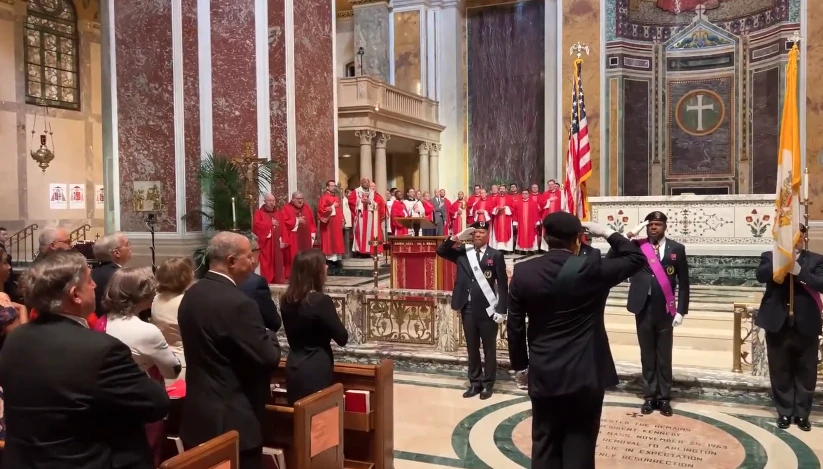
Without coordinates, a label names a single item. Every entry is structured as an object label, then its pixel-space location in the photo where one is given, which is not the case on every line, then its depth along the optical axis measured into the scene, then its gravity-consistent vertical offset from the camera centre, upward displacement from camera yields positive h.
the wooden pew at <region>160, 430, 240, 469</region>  2.41 -0.88
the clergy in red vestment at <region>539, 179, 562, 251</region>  14.94 +0.18
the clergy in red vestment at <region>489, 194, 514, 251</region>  15.68 -0.39
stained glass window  17.81 +4.13
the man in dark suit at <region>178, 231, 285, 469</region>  2.82 -0.63
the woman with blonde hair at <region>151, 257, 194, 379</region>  3.96 -0.49
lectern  9.38 -0.76
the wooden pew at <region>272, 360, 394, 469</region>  4.05 -1.23
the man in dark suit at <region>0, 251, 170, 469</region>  2.07 -0.53
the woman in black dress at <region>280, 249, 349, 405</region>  3.67 -0.62
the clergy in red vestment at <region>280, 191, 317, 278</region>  11.91 -0.30
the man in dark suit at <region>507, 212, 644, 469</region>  3.15 -0.59
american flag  9.03 +0.61
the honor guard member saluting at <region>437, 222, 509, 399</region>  5.83 -0.74
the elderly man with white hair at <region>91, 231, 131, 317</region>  4.40 -0.29
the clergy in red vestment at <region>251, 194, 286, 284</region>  11.41 -0.48
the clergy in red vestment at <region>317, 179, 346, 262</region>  13.12 -0.27
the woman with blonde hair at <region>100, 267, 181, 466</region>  2.96 -0.48
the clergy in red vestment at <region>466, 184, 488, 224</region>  16.08 +0.11
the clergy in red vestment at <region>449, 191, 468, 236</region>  16.67 -0.12
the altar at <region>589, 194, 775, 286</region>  11.81 -0.42
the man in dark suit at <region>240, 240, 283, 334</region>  3.98 -0.52
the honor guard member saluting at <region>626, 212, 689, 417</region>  5.37 -0.74
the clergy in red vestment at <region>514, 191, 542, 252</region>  15.47 -0.30
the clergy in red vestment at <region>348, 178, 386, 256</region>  14.73 -0.13
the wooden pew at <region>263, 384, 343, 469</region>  3.28 -1.08
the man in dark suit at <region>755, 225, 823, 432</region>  5.02 -0.95
